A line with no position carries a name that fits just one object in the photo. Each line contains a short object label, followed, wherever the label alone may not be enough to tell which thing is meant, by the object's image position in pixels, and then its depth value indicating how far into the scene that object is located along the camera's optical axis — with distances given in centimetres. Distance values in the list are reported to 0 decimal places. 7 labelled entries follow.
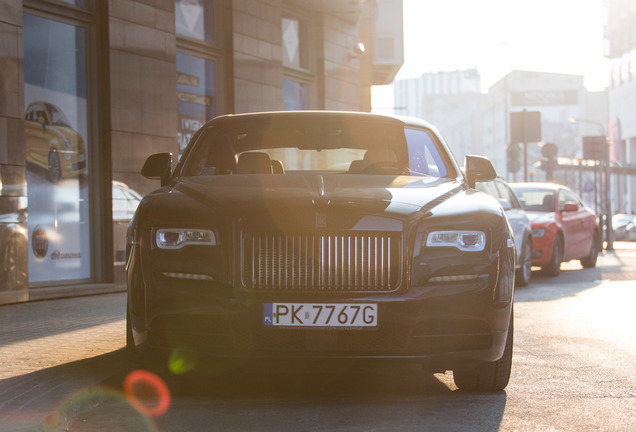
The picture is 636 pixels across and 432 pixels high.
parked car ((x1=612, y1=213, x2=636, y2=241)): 5009
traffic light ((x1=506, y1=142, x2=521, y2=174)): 3419
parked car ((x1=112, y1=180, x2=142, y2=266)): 1358
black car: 509
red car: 1609
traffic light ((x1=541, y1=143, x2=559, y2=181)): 3132
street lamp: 2986
